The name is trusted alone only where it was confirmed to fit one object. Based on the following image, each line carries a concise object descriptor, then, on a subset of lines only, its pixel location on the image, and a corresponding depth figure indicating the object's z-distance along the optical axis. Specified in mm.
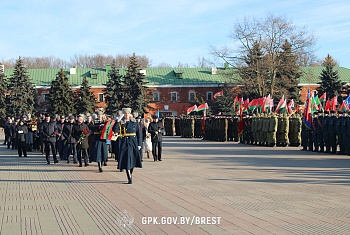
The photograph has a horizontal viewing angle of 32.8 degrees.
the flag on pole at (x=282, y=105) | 39469
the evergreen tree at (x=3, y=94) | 75188
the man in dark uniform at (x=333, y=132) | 24147
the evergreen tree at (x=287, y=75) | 58438
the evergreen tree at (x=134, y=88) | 73125
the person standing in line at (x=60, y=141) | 22609
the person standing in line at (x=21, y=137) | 25219
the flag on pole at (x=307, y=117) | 26703
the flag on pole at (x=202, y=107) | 51819
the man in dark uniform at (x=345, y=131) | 23098
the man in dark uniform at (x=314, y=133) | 26016
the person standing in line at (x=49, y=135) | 21391
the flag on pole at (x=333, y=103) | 34581
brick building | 86625
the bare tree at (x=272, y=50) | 57938
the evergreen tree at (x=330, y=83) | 67062
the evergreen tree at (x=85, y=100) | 74375
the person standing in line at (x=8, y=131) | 34003
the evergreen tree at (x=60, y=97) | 72000
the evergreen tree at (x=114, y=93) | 73562
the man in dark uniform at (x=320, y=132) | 25422
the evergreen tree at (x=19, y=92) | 74500
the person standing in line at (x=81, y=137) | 19703
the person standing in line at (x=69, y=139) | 20906
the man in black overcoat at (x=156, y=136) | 22400
